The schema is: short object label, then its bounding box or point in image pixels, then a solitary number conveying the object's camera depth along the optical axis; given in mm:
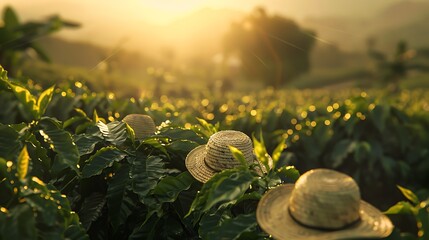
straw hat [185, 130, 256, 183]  2679
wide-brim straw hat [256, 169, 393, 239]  1865
